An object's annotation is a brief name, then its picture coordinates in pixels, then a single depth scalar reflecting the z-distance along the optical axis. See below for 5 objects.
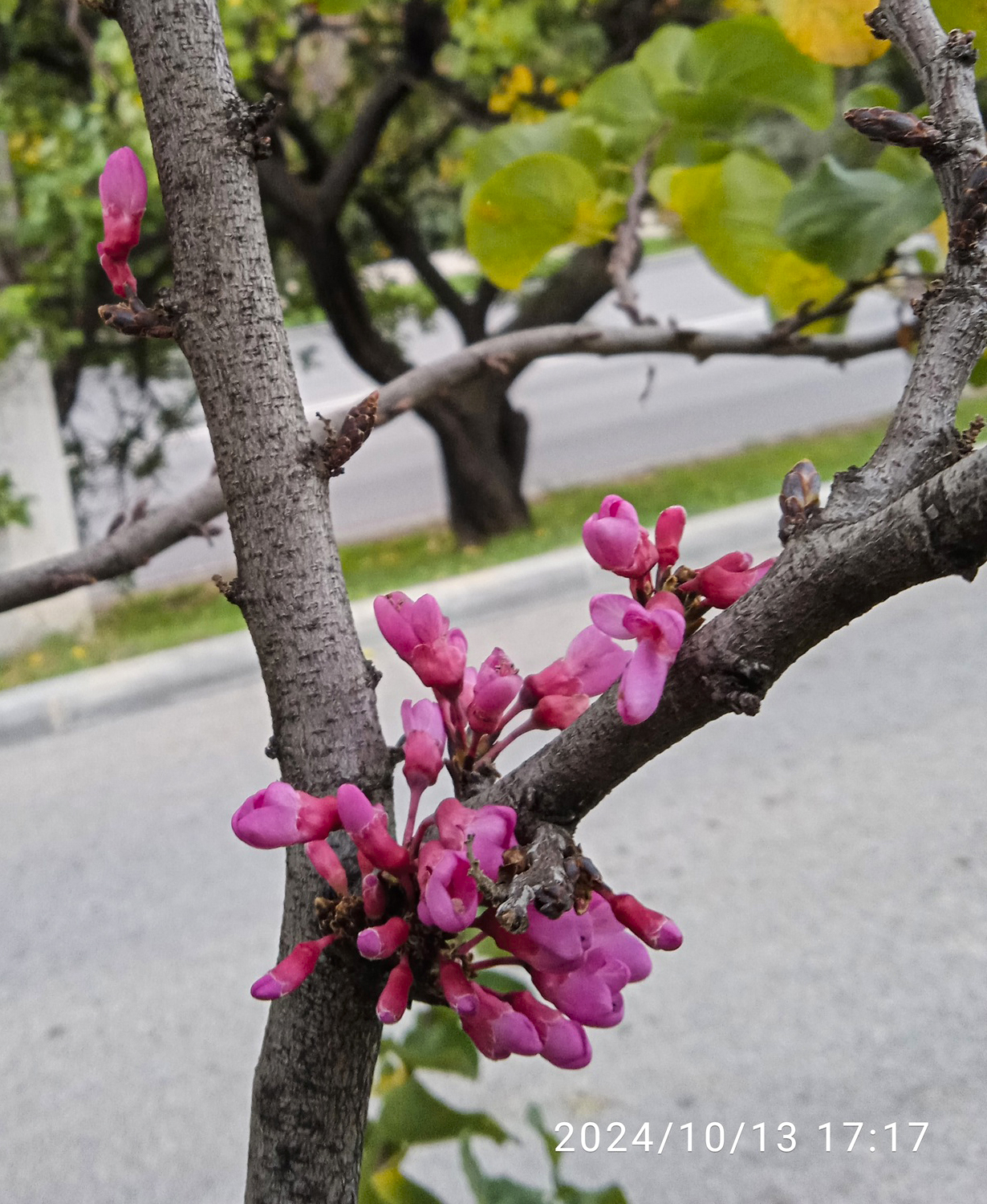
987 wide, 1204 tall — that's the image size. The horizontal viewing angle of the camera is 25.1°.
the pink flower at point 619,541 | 0.32
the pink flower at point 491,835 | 0.30
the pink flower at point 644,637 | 0.30
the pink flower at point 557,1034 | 0.33
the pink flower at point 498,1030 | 0.32
